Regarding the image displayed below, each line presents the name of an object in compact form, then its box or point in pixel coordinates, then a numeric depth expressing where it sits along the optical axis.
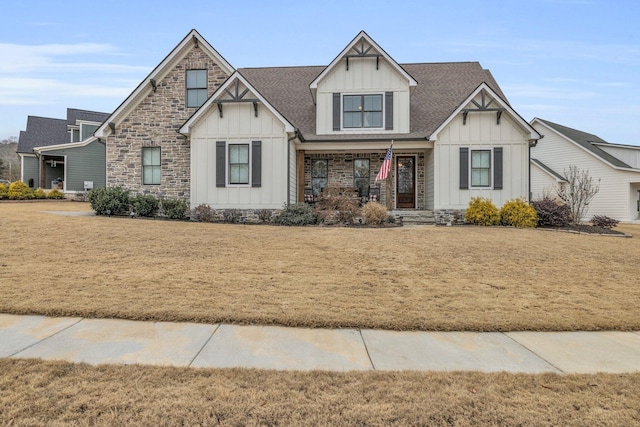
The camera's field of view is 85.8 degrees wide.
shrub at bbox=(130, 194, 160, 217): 13.95
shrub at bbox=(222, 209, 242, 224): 13.96
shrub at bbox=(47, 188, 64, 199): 22.53
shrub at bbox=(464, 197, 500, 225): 13.58
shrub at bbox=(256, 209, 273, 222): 13.97
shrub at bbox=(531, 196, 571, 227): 13.36
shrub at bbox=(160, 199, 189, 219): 13.98
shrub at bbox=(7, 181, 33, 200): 20.27
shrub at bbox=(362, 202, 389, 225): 13.22
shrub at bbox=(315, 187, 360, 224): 13.28
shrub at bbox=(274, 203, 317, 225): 13.26
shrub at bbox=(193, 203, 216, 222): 13.80
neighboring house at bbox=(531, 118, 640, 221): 21.78
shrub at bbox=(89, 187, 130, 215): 13.69
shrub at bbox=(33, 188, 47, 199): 21.52
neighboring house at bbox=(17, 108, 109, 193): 24.47
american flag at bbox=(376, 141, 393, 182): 13.32
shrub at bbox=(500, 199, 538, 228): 13.04
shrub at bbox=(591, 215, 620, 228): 13.59
